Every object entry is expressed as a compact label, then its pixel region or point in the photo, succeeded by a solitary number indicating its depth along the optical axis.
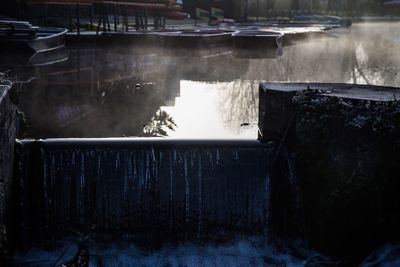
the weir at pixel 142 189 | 6.95
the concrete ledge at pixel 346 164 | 6.23
